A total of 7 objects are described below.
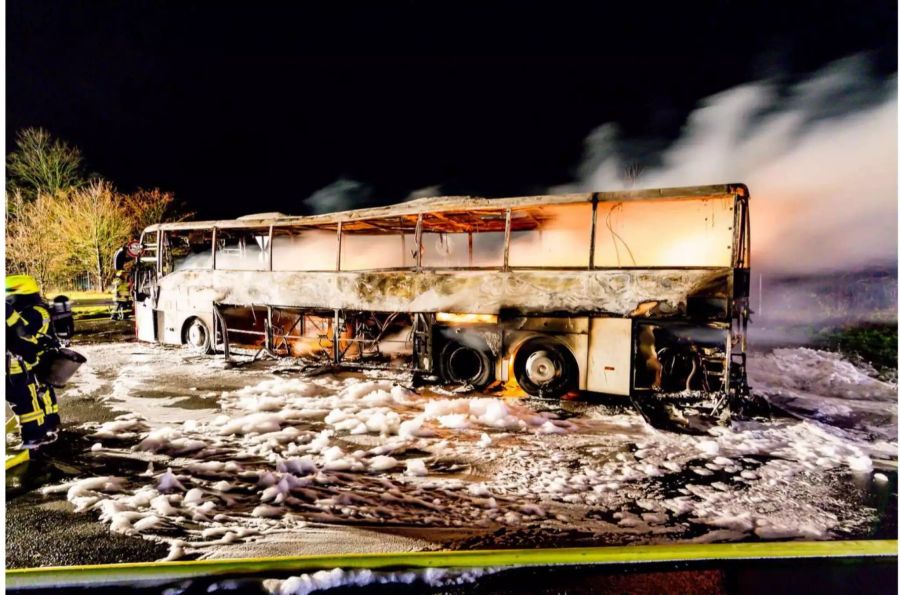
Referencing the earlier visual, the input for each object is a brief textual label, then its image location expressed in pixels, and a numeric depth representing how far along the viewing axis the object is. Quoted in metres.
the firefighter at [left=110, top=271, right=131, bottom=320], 14.99
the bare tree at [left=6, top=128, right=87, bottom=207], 22.53
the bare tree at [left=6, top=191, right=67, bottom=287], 17.47
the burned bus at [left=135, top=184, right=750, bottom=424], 6.02
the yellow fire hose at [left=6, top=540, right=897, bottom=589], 2.79
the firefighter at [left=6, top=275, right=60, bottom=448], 4.49
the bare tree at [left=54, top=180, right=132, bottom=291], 19.27
